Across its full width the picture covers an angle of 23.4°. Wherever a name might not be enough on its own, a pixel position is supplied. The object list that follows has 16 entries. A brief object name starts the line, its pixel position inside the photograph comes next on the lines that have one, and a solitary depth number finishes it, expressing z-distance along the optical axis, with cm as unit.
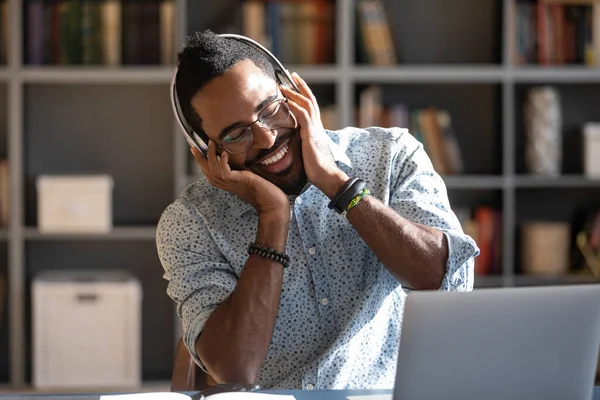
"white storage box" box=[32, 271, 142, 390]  563
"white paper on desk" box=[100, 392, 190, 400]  213
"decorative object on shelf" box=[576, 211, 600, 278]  585
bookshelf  609
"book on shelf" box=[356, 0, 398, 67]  574
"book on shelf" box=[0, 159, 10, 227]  576
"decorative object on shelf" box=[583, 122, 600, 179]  586
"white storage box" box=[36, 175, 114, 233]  569
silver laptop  181
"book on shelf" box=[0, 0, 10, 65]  576
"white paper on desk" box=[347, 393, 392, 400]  223
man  268
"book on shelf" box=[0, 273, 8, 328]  588
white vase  579
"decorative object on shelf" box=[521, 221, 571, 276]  585
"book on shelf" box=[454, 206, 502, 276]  585
